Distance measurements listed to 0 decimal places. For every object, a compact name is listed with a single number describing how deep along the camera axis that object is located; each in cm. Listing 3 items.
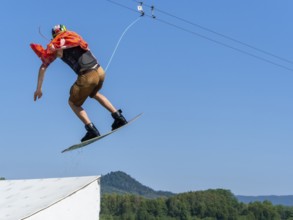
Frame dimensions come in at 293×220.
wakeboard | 1479
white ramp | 2239
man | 1334
